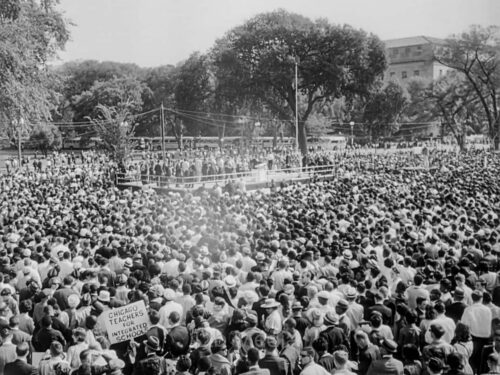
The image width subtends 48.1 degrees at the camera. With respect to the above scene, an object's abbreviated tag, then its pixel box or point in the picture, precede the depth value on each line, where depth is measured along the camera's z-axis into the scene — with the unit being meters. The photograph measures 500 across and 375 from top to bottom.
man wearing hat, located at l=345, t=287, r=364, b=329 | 8.02
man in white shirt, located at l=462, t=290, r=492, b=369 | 7.72
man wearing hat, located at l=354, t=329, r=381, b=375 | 6.61
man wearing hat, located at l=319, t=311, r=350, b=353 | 6.98
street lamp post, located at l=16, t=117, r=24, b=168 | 21.87
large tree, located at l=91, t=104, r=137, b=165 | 44.06
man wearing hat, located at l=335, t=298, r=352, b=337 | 7.69
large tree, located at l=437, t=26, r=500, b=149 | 61.22
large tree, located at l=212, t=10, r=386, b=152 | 51.06
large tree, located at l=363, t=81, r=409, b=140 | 79.31
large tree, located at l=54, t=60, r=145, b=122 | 80.94
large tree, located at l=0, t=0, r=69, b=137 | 19.33
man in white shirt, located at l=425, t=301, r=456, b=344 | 7.36
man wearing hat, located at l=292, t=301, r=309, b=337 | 7.72
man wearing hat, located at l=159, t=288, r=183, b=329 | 8.03
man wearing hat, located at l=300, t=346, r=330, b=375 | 6.02
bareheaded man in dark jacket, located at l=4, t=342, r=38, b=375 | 6.48
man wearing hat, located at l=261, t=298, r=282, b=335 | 7.80
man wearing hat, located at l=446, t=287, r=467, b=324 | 8.17
